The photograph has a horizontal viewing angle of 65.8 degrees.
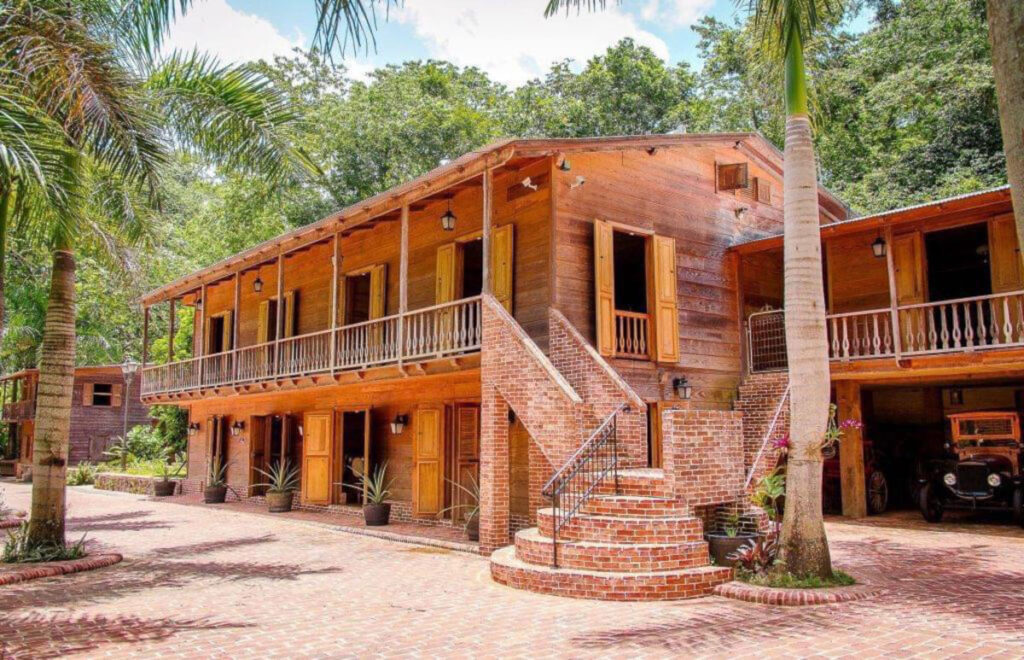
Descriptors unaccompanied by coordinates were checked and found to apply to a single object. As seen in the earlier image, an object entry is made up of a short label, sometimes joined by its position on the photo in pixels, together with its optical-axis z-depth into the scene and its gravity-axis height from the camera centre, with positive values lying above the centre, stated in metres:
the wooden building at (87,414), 33.75 +1.54
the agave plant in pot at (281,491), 17.58 -0.92
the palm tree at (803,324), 8.02 +1.29
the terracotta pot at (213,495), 19.98 -1.15
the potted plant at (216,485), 20.02 -0.91
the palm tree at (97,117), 8.85 +4.09
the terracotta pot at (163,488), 22.50 -1.10
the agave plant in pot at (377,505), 14.53 -1.02
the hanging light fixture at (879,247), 13.34 +3.37
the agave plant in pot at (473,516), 12.24 -1.04
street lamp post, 26.88 +2.60
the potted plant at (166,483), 22.52 -0.96
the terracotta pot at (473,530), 12.24 -1.24
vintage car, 12.27 -0.35
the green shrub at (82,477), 28.38 -0.99
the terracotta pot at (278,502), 17.56 -1.16
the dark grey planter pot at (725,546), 8.55 -1.04
